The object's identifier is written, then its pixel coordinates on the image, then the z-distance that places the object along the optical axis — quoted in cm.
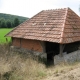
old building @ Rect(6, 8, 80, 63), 803
